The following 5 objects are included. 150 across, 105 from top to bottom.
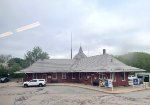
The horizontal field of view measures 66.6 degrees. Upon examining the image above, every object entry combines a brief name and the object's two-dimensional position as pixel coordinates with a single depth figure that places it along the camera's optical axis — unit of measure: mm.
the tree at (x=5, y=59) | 39790
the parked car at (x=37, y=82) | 19719
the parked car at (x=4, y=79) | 26843
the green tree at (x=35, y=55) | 48456
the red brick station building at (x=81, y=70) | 17857
